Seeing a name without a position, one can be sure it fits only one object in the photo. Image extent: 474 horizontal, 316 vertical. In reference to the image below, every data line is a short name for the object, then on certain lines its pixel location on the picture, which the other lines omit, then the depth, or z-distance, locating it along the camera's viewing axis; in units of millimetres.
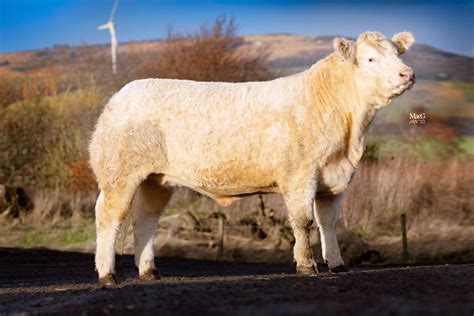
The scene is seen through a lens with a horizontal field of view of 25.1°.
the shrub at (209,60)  37188
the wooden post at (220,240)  26219
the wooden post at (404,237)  24953
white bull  13625
